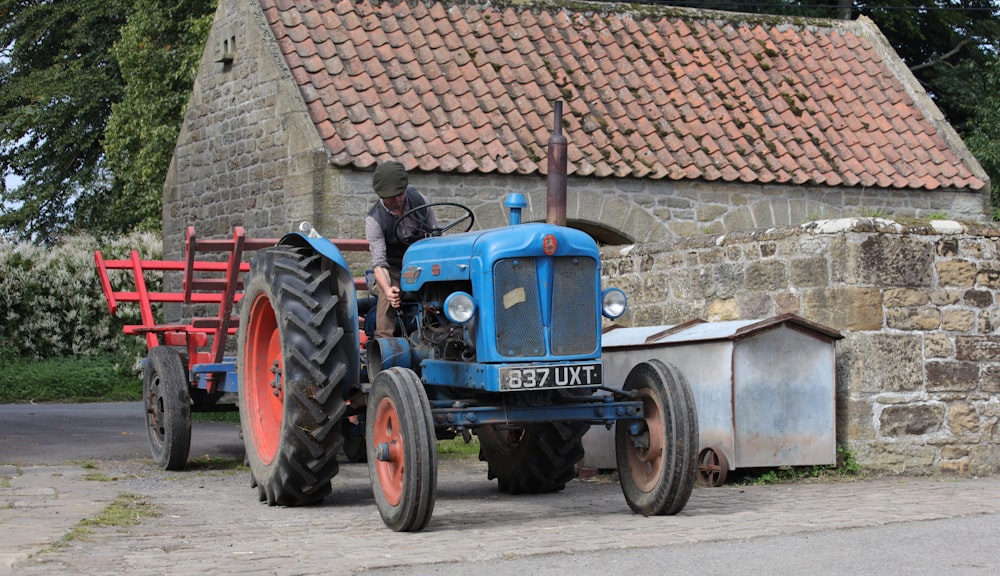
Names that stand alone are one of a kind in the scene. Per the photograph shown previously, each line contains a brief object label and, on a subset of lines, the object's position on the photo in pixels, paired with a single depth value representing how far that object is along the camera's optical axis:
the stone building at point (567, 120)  14.94
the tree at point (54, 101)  27.38
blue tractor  7.11
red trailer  10.05
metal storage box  9.17
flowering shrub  20.84
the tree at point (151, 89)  23.58
